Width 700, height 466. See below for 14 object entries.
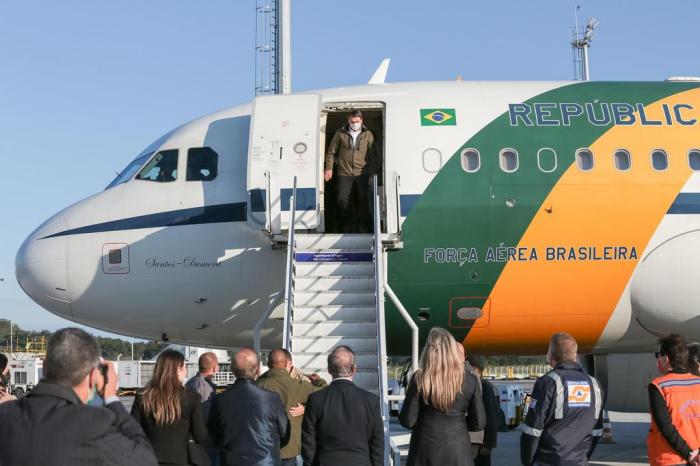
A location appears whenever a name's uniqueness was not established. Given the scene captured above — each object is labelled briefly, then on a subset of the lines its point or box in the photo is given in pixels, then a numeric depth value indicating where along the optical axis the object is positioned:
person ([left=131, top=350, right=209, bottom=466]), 6.87
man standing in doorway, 13.28
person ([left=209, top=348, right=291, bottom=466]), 7.24
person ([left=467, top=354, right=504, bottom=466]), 8.79
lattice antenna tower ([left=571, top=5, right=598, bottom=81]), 50.59
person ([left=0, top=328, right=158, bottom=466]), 3.81
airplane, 12.63
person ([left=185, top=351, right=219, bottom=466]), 8.88
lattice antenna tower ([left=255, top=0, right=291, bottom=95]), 40.88
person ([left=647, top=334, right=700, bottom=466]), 6.84
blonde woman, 6.80
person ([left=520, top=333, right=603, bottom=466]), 7.15
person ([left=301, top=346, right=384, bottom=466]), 6.79
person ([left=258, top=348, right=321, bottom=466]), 8.31
